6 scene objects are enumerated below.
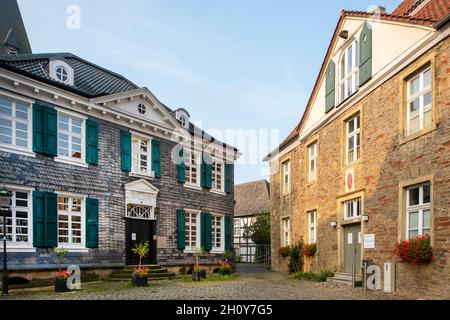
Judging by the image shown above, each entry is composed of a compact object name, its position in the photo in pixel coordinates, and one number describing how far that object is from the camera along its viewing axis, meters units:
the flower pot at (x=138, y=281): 13.85
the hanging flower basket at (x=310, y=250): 17.88
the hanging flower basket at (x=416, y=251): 10.60
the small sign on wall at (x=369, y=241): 13.34
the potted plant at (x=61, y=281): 12.38
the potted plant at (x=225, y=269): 18.48
